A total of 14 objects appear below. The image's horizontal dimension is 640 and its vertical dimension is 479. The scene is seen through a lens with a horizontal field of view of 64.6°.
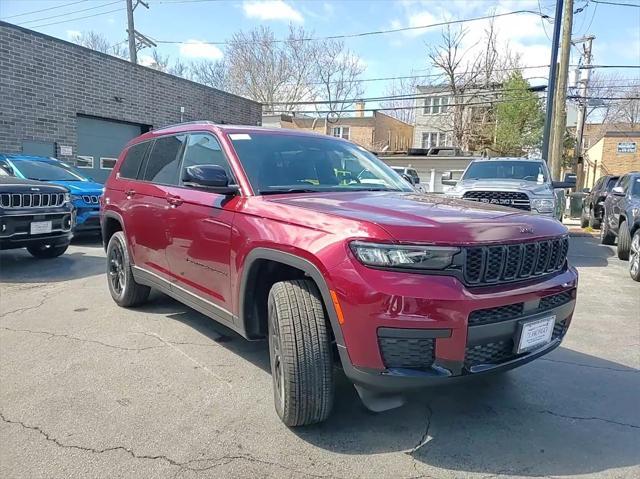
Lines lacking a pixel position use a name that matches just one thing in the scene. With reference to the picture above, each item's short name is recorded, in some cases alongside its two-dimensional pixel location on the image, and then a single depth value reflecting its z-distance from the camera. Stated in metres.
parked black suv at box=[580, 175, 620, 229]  14.17
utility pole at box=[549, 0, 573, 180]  15.37
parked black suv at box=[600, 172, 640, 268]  8.13
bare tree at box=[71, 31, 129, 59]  40.83
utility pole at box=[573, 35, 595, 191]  23.42
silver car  8.51
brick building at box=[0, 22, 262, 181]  12.66
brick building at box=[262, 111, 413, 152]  46.56
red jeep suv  2.47
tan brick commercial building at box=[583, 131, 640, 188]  29.98
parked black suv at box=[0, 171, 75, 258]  7.04
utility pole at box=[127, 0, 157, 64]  23.67
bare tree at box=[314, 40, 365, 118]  39.50
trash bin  18.52
